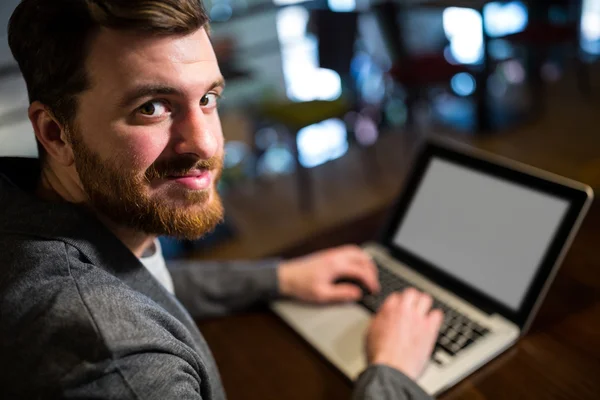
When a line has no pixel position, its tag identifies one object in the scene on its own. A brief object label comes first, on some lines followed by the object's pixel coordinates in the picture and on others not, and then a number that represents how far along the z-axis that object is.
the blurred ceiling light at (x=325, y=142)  3.61
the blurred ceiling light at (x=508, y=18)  3.77
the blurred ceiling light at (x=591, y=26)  4.27
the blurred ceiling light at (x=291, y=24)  4.15
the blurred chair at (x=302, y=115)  2.82
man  0.53
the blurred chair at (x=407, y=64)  3.13
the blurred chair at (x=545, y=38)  3.57
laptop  0.82
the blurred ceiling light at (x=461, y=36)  4.00
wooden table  0.74
